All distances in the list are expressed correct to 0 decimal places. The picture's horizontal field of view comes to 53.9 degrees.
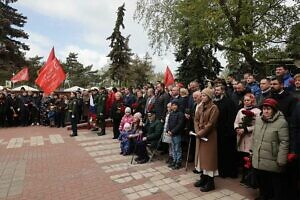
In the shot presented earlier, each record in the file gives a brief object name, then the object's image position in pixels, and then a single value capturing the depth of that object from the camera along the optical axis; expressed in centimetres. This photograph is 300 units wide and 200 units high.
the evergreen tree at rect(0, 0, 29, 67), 3120
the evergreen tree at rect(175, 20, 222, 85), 1975
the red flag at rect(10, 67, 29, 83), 2142
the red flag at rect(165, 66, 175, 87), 1559
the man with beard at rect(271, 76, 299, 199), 443
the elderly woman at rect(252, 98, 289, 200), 420
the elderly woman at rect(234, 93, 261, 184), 545
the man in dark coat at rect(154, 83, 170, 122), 825
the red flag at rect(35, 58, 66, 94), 1401
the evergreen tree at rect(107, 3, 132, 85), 3697
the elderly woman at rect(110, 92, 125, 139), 1099
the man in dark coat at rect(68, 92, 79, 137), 1210
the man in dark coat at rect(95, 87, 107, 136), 1222
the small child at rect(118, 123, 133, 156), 869
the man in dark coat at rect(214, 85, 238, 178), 603
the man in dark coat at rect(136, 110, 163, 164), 762
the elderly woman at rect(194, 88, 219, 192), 548
